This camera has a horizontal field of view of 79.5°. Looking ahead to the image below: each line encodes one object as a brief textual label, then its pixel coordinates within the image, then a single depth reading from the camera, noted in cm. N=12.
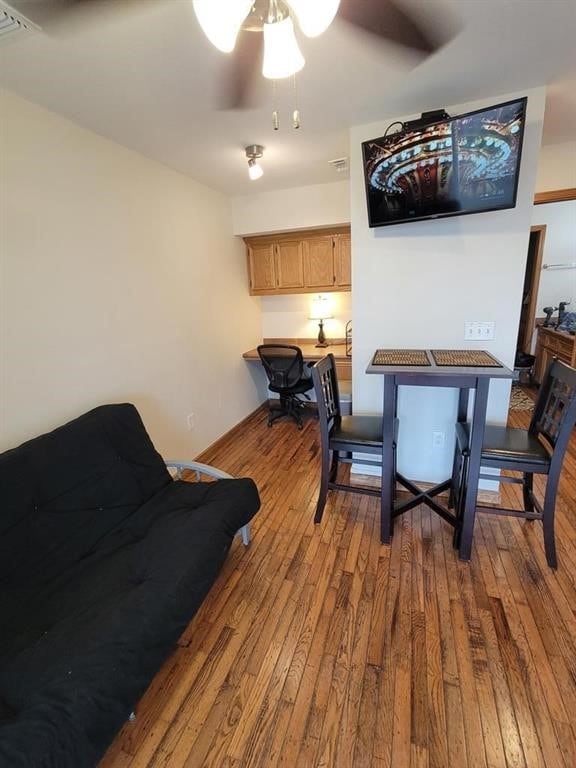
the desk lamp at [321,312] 416
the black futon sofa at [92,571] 98
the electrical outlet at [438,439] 251
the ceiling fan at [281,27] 90
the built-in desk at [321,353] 382
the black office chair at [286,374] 360
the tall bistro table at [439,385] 175
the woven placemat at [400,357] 197
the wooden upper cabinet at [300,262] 370
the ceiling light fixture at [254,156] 241
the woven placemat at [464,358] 185
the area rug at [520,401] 418
